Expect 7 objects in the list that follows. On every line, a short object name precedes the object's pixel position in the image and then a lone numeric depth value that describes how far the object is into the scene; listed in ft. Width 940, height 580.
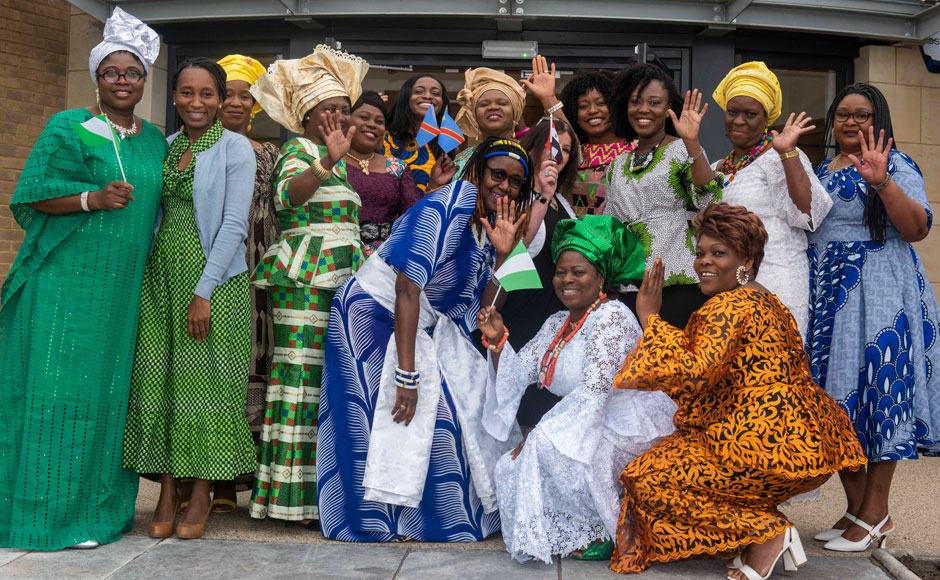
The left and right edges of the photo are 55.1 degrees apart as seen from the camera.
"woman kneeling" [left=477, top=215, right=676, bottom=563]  12.82
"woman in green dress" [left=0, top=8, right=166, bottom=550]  13.12
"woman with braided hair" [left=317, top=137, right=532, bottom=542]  13.53
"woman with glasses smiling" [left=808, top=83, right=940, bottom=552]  13.52
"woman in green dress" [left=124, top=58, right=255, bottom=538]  13.73
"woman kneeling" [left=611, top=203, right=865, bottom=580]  11.68
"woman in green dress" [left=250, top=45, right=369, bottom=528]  14.28
